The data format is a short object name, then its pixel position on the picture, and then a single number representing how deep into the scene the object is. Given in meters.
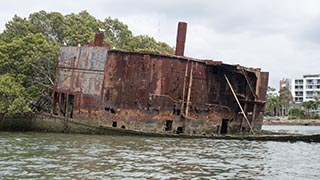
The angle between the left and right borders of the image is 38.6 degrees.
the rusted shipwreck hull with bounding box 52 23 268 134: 22.62
